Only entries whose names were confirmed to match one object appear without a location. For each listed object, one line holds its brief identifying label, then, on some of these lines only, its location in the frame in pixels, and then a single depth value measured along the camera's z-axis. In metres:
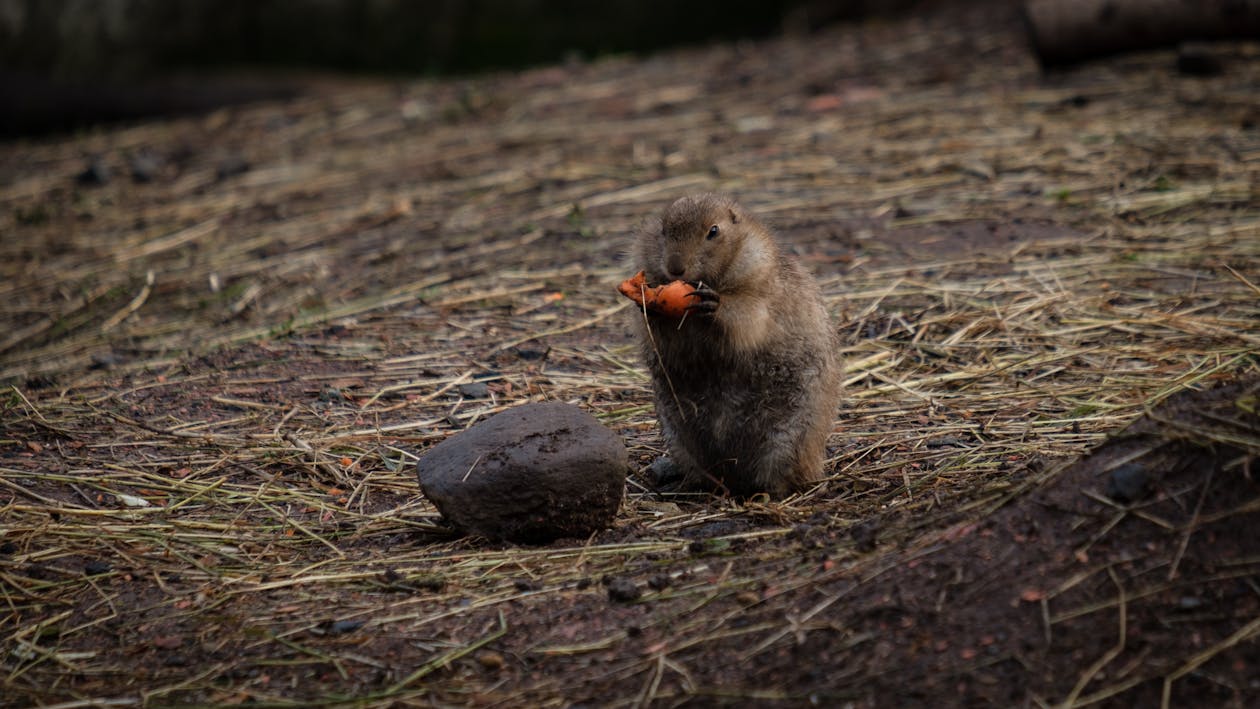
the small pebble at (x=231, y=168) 19.66
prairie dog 8.84
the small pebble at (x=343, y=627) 7.21
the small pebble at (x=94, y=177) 20.31
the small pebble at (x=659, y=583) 7.39
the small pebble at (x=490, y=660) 6.71
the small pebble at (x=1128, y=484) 6.93
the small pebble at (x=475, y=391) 10.96
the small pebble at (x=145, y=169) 20.16
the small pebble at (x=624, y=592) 7.27
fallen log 17.61
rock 8.16
